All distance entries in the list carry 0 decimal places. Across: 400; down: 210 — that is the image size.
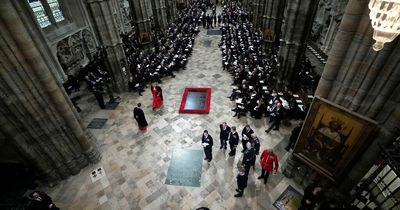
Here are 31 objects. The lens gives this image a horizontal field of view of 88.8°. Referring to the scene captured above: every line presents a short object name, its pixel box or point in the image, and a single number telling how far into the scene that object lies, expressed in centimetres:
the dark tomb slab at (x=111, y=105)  1167
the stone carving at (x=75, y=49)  1316
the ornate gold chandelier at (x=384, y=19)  259
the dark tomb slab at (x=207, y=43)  2012
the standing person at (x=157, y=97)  1099
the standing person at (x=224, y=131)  813
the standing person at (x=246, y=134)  784
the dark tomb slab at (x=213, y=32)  2358
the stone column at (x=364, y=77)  431
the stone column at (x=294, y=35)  1030
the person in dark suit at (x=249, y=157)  679
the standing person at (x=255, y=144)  724
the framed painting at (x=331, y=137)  493
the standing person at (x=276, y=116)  908
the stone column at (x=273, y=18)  1620
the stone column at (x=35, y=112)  556
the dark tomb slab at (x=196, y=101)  1098
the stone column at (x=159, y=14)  2120
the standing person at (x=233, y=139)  790
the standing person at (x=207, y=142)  775
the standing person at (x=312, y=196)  559
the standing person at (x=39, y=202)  583
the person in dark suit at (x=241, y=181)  632
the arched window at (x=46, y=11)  1227
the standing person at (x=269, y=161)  665
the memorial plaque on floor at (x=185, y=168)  753
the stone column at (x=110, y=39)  1055
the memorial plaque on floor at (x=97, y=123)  1038
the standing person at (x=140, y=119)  925
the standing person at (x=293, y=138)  785
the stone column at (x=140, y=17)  1645
